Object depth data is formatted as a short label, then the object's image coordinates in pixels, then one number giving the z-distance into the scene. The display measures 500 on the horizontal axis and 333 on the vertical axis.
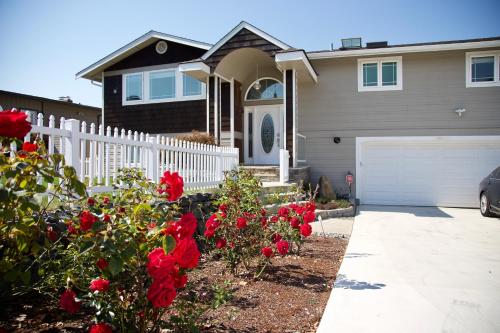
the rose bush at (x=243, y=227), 3.79
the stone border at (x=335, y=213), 8.19
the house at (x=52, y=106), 16.48
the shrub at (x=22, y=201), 1.56
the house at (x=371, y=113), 10.48
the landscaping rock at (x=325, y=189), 10.27
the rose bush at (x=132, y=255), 1.53
